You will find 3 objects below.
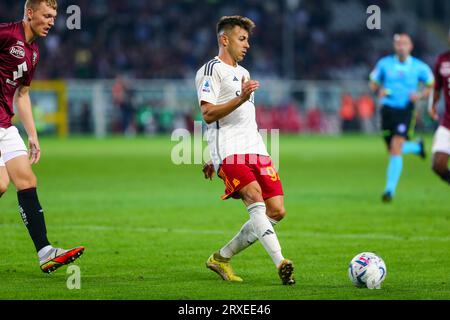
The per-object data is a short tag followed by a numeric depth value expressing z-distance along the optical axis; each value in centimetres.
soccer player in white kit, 1769
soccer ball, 1664
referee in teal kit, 3469
